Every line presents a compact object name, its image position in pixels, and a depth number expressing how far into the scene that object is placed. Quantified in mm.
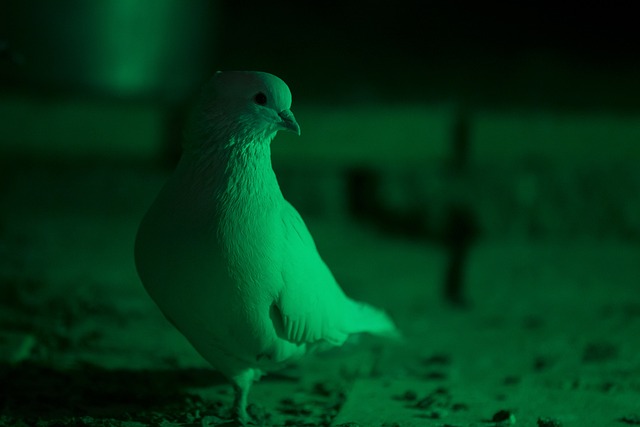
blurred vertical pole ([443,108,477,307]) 3164
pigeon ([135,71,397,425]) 2512
